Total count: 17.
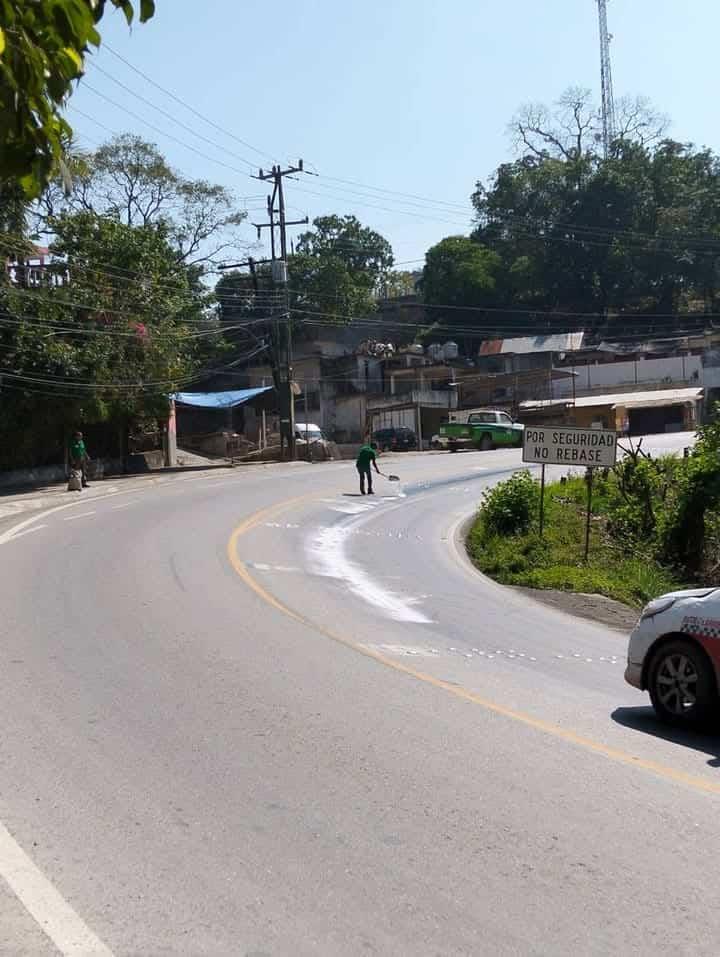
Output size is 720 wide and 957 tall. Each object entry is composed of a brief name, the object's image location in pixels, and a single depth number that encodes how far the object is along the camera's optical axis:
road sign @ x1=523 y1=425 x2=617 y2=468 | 20.45
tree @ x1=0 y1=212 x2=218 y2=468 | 39.38
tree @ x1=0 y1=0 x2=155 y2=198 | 4.61
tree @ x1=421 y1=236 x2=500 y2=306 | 84.81
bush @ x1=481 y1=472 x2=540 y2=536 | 23.97
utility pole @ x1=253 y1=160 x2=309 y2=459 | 52.75
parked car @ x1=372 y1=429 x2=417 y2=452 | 60.88
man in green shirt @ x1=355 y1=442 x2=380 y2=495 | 33.41
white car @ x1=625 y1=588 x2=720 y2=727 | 8.75
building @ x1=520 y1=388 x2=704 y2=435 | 58.12
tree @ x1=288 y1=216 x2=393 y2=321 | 81.75
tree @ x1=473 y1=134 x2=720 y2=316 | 83.38
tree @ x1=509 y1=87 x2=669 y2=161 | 95.81
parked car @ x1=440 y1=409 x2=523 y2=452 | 55.81
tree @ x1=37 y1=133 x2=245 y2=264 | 60.53
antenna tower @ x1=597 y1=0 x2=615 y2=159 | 97.69
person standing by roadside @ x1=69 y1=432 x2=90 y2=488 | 37.21
